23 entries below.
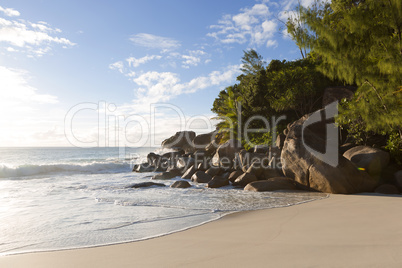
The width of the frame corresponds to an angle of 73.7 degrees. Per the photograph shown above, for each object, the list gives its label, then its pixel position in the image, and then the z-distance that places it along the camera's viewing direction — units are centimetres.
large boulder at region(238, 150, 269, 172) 1384
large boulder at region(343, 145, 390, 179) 1004
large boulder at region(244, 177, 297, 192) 1012
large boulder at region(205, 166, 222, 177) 1421
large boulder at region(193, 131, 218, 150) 2888
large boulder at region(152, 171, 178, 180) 1554
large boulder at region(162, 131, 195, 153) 3479
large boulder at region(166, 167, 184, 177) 1644
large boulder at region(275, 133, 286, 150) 1391
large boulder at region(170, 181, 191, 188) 1190
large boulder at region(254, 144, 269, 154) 1579
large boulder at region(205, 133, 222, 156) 2206
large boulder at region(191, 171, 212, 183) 1359
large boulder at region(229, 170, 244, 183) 1272
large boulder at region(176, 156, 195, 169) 1810
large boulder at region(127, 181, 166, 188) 1216
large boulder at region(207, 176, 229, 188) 1191
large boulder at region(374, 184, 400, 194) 898
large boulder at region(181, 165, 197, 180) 1542
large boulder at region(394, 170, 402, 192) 929
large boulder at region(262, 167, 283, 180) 1211
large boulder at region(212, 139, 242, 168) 1648
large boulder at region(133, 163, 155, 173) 2141
